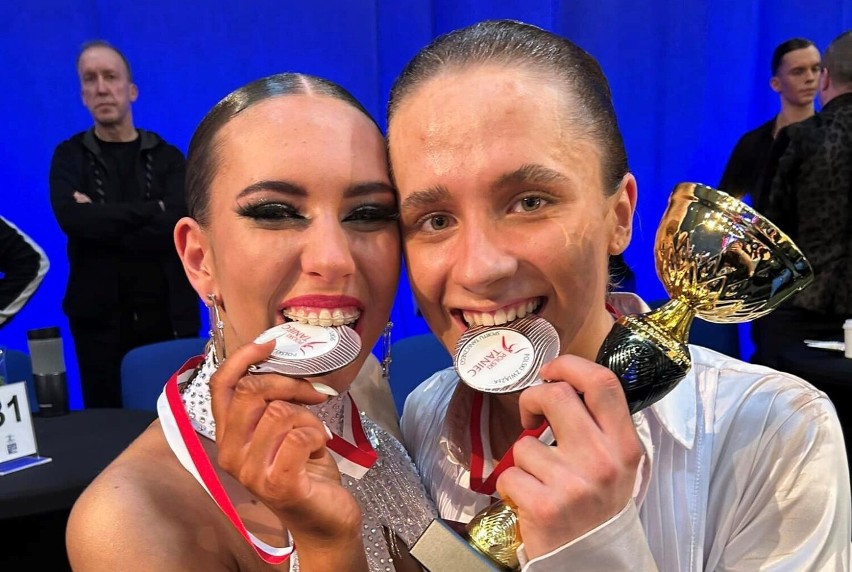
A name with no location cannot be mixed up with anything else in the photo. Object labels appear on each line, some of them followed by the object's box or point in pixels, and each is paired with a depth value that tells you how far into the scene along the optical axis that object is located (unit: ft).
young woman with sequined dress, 3.47
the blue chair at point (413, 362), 10.04
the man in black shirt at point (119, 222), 12.67
